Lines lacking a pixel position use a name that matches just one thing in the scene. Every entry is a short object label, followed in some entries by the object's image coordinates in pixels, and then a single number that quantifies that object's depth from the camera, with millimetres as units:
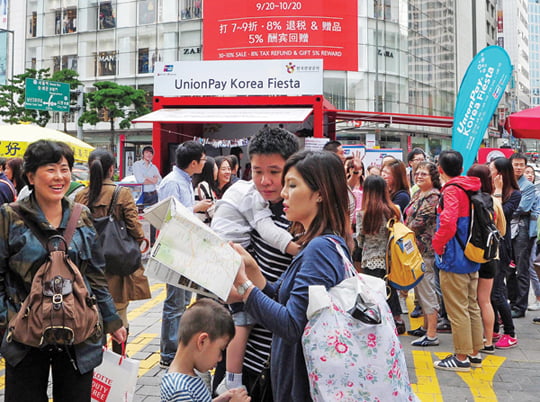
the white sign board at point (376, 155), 11461
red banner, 28281
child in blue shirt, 2207
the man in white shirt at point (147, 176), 11117
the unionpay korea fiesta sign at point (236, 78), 9953
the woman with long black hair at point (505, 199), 5502
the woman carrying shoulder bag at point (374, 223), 5246
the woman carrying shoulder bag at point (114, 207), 4023
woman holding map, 1809
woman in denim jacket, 2473
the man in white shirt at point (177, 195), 4664
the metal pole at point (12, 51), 44688
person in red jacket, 4566
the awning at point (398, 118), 13969
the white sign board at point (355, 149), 10259
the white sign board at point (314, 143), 8776
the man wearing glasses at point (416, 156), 7767
